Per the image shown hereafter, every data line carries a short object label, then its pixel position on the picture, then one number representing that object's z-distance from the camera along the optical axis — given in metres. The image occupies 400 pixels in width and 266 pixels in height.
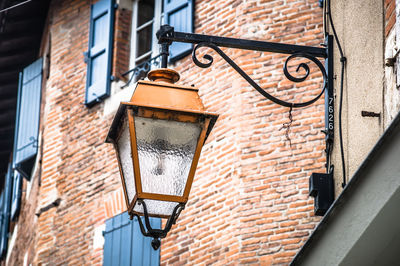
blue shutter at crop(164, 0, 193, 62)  11.20
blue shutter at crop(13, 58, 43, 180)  14.02
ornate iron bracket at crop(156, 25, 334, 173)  5.66
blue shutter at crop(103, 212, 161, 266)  10.74
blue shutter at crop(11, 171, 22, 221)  15.38
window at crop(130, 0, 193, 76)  11.29
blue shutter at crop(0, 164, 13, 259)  16.49
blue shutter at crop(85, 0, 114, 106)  12.21
